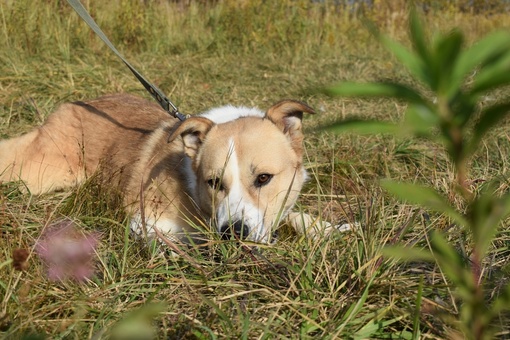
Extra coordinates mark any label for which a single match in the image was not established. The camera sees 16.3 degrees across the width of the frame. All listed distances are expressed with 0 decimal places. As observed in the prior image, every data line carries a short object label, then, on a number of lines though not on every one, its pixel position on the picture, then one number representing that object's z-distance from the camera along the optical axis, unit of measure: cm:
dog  236
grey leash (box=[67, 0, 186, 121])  243
